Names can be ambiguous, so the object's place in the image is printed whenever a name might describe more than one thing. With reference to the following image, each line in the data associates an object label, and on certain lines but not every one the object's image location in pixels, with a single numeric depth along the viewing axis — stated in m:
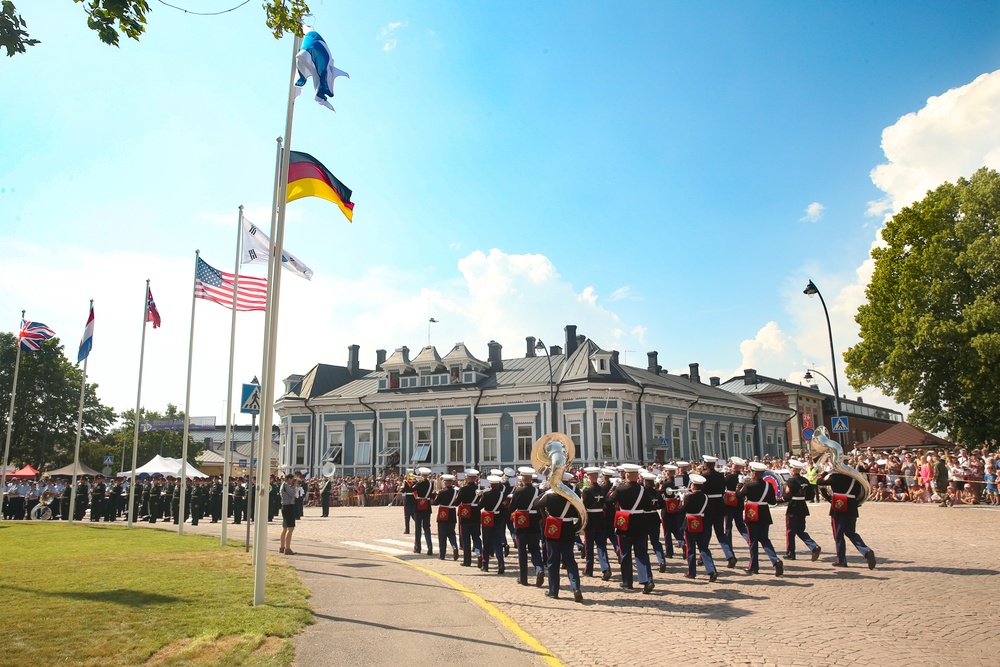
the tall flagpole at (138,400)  22.27
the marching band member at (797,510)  12.36
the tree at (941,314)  29.50
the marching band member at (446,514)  15.03
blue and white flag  10.89
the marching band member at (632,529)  10.51
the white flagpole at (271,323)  9.51
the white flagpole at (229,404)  15.98
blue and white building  41.25
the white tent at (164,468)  39.38
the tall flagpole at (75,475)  25.41
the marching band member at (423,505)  16.22
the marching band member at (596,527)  11.99
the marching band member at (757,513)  11.73
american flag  17.39
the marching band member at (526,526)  11.52
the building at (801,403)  70.29
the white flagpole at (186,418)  18.70
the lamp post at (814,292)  26.89
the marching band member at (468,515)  14.26
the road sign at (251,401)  14.61
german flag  11.25
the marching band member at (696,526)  11.48
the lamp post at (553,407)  41.34
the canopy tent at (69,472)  44.08
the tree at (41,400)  59.38
